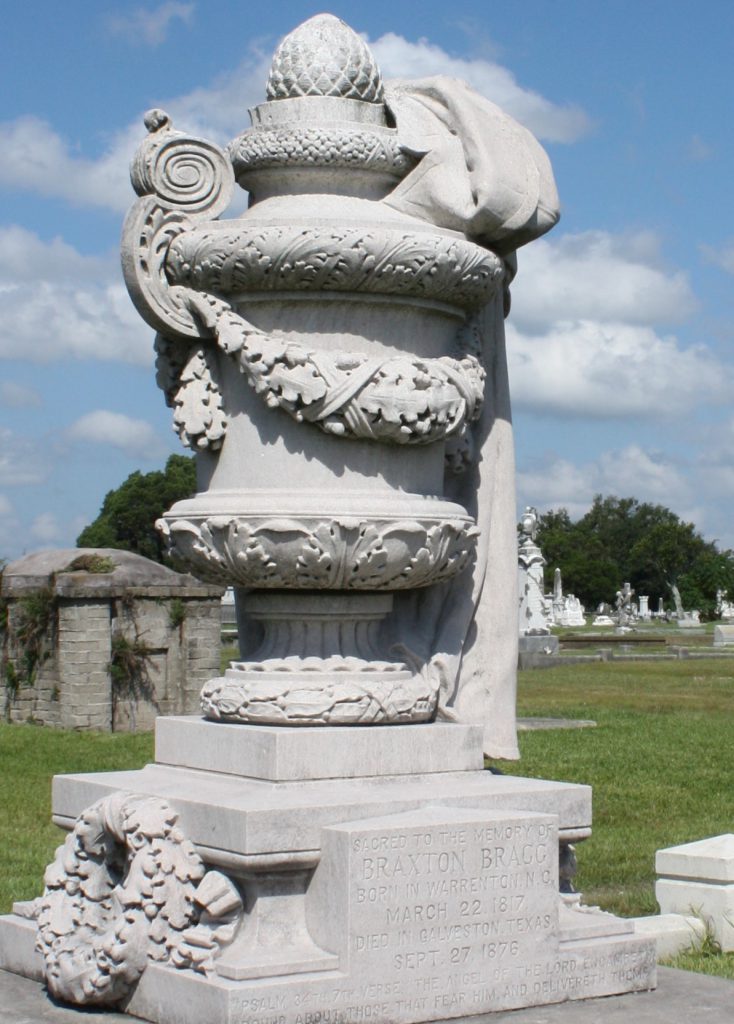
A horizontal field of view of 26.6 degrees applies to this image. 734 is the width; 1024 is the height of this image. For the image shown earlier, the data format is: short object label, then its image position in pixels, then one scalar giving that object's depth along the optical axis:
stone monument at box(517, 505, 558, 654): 30.89
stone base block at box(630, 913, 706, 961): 6.66
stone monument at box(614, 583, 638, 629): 57.74
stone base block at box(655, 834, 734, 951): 6.84
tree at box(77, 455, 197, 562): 63.25
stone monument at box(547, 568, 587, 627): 66.38
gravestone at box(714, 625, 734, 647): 41.00
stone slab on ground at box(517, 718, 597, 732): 16.30
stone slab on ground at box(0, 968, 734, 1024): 4.81
